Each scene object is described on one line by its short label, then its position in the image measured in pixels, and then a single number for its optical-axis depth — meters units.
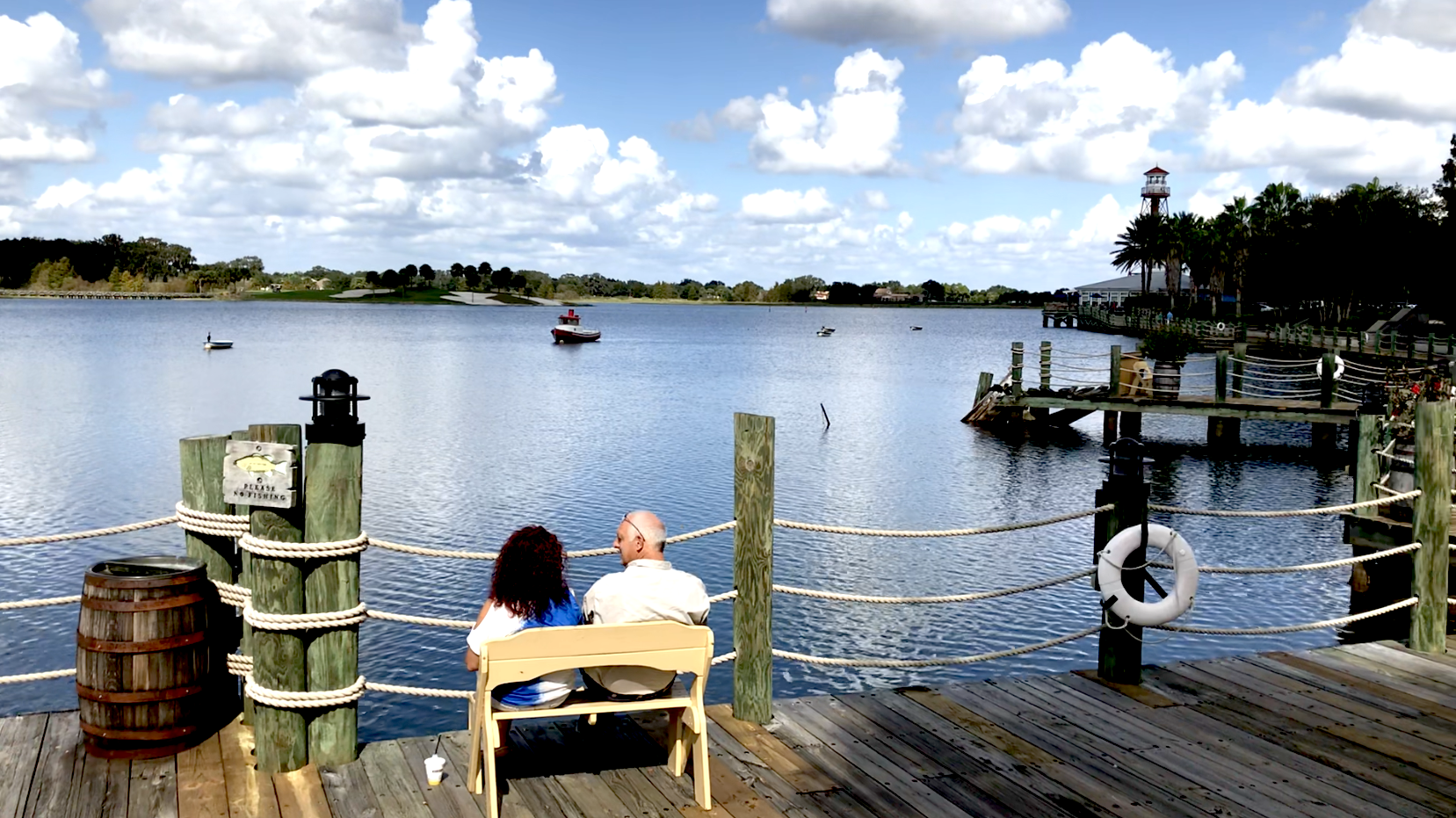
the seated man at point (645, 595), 5.23
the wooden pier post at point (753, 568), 6.10
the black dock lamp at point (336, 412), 5.32
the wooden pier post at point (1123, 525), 6.73
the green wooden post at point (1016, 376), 34.00
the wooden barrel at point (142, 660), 5.21
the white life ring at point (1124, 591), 6.61
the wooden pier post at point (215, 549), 5.67
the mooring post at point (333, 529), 5.35
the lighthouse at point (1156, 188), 135.88
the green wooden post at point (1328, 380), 29.28
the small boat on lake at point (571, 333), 102.25
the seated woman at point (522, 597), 5.13
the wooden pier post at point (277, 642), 5.34
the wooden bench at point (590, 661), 4.71
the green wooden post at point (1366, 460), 10.45
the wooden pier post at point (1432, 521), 7.81
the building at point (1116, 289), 135.12
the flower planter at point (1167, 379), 30.72
